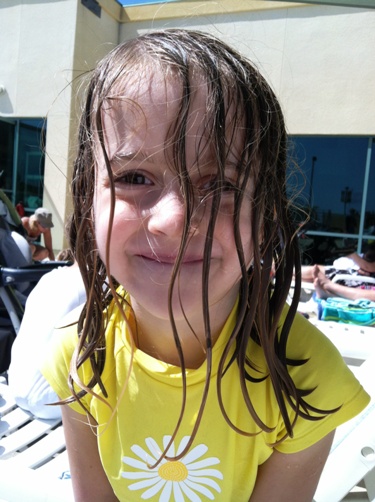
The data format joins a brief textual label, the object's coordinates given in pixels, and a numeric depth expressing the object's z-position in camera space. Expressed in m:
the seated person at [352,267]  4.24
